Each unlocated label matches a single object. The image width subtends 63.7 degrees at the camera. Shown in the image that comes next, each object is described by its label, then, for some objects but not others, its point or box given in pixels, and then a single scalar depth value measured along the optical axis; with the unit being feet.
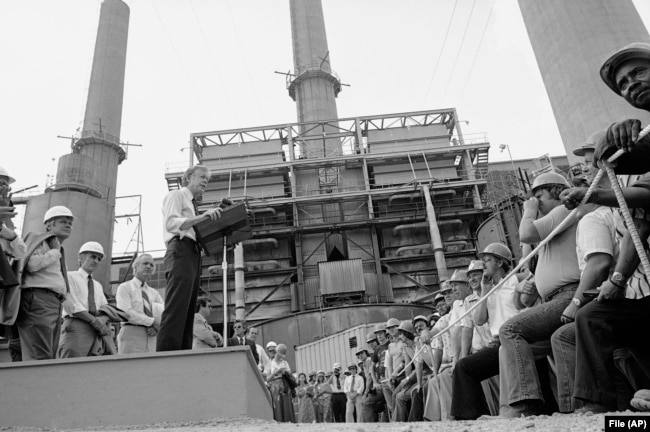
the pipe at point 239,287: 75.77
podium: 13.35
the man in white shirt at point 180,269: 12.59
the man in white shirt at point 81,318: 15.83
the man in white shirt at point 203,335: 18.10
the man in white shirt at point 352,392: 27.80
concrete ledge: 10.99
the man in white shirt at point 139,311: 16.42
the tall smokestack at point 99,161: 84.33
